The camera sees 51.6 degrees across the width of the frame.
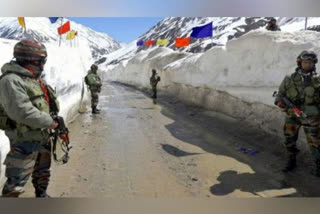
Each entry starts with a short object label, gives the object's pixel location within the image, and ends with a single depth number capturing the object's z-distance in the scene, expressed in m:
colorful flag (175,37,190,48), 15.20
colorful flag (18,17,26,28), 5.20
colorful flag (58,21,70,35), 8.54
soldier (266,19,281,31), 6.96
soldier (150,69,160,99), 12.94
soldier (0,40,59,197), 2.61
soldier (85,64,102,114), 8.70
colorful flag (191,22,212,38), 10.30
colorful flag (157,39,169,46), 19.80
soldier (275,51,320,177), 4.01
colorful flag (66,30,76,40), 9.45
